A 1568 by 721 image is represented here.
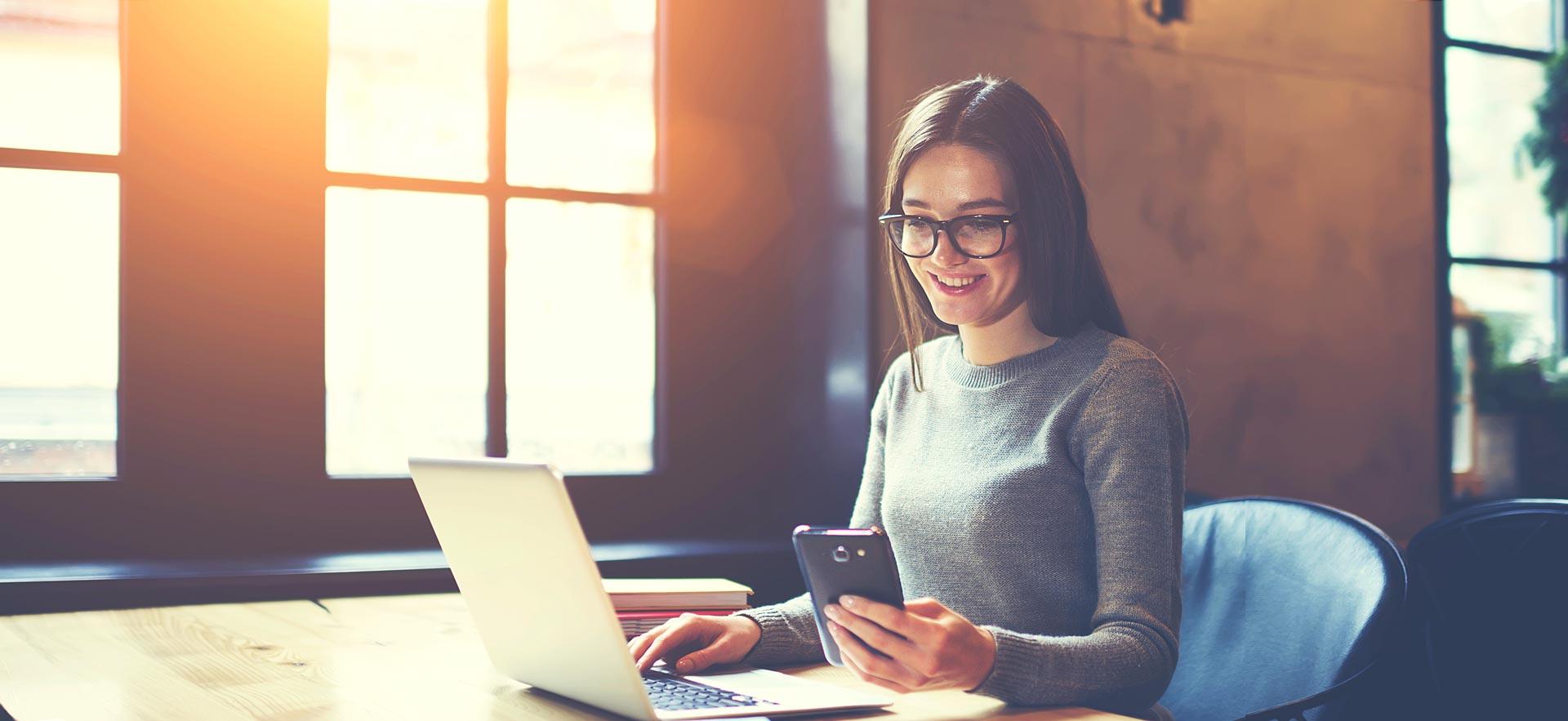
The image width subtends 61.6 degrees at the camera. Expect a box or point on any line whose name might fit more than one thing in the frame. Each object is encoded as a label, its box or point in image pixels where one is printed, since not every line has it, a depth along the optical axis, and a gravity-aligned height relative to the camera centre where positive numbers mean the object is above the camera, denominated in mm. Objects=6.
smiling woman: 1397 -75
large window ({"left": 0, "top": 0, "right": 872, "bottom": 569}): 2350 +227
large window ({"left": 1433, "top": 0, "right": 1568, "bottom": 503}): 3537 +338
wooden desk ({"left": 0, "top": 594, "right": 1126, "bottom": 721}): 1260 -321
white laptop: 1085 -201
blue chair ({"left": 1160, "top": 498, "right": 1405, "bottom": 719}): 1458 -273
